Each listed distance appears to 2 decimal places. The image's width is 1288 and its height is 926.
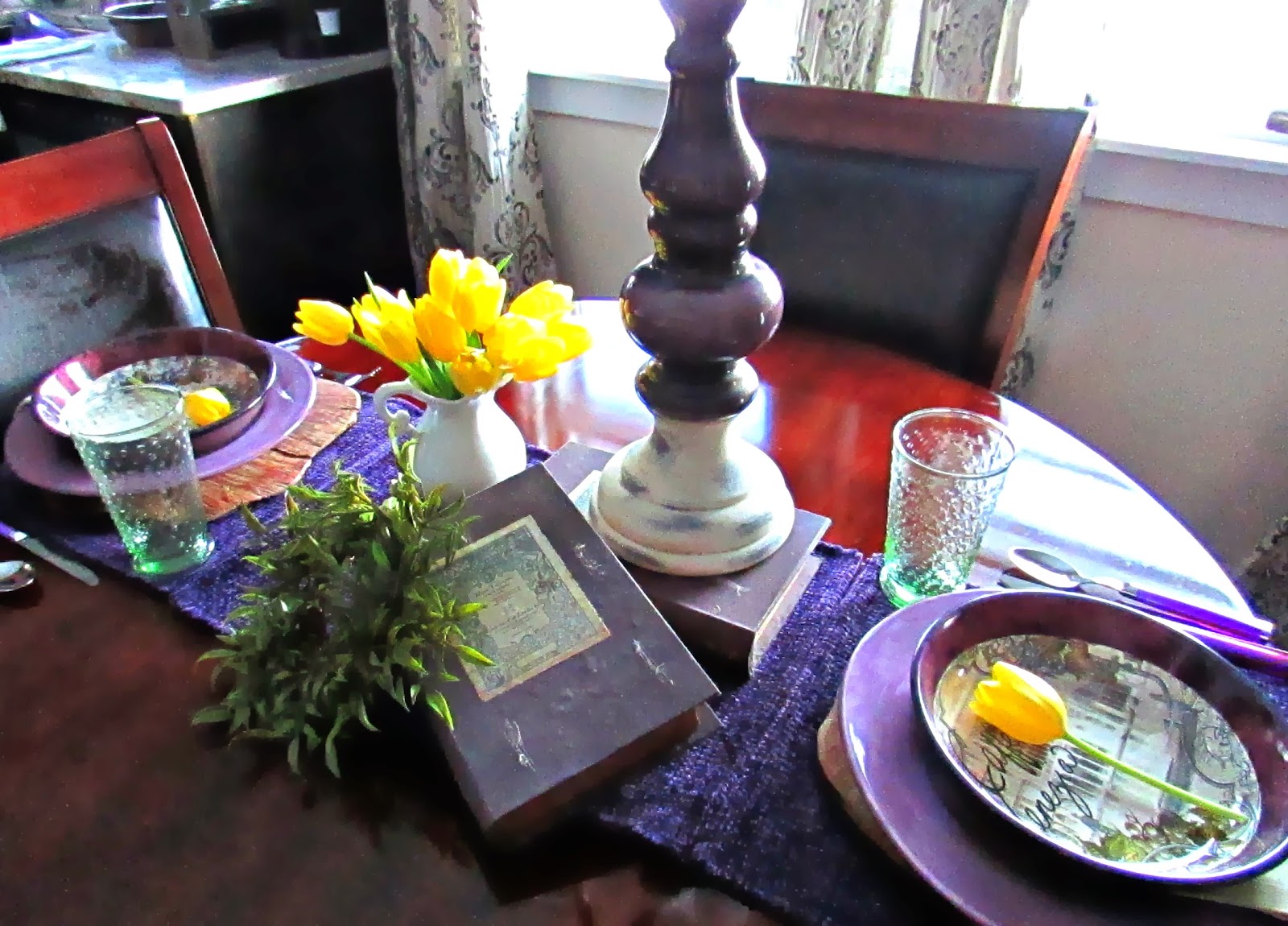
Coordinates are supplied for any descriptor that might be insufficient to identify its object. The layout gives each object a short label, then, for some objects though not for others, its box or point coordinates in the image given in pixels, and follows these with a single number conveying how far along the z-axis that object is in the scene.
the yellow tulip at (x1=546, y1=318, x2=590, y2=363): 0.66
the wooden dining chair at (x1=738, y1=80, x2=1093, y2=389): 1.04
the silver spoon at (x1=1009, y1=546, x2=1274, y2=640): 0.63
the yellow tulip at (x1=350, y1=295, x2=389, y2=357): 0.63
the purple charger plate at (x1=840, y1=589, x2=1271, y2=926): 0.44
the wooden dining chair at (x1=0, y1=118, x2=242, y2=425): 0.97
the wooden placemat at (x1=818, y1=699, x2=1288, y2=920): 0.44
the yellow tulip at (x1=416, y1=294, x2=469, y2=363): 0.61
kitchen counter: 1.67
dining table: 0.49
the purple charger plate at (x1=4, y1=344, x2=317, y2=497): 0.77
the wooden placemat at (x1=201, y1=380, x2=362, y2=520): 0.79
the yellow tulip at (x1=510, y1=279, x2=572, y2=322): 0.68
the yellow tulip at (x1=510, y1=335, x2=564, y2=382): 0.63
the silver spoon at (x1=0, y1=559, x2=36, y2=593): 0.70
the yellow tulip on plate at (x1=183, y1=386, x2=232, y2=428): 0.83
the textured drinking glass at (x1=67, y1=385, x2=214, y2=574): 0.67
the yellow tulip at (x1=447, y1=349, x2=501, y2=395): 0.63
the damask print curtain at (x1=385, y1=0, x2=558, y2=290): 1.76
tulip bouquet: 0.61
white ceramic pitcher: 0.68
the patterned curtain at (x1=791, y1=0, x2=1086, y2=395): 1.33
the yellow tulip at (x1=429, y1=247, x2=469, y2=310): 0.61
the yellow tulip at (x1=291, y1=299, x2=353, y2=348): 0.67
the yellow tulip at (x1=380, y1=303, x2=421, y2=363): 0.63
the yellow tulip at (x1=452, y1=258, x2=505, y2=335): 0.61
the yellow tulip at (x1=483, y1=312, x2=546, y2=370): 0.62
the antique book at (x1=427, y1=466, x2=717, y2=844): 0.50
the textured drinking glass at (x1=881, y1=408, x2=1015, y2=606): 0.65
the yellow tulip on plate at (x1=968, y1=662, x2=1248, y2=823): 0.52
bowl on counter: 1.92
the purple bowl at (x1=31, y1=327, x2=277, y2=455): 0.86
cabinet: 1.74
